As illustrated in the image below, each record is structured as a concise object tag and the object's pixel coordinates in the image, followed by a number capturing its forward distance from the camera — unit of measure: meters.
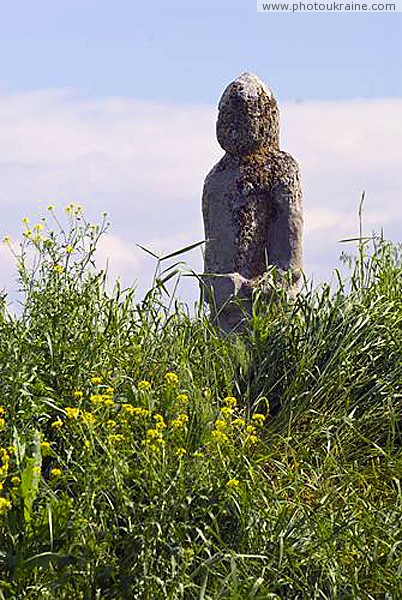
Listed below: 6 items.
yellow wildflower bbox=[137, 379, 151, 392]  8.42
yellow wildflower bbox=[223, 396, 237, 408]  8.47
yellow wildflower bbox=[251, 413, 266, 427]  8.38
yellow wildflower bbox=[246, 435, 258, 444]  7.94
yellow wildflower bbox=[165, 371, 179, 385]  8.65
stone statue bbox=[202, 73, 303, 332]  12.23
